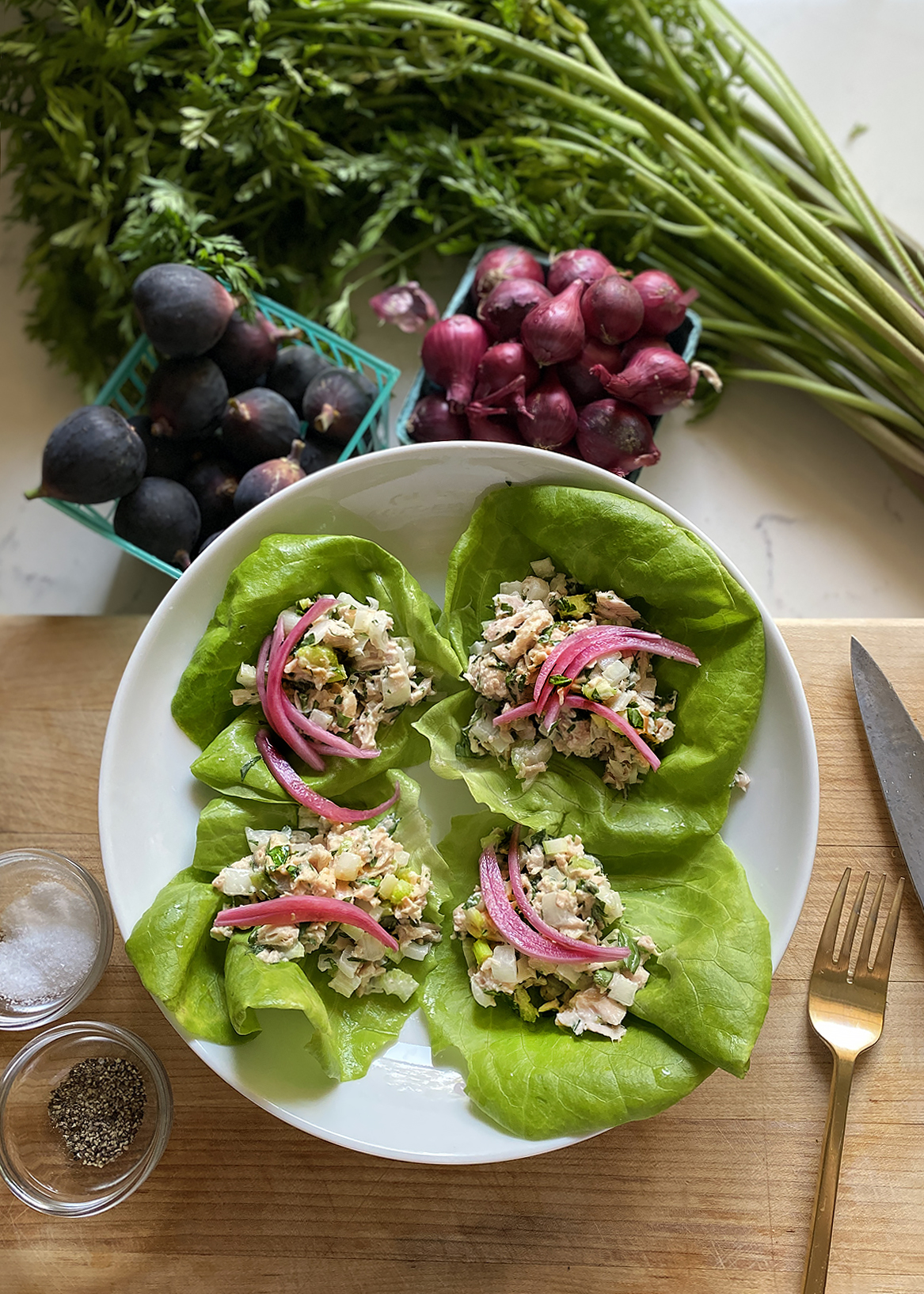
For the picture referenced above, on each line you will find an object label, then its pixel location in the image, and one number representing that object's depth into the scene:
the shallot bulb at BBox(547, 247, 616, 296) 0.63
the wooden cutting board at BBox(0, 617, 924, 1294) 0.59
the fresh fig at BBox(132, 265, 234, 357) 0.62
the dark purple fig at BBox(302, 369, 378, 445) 0.63
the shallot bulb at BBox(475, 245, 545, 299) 0.64
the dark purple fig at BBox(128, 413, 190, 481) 0.65
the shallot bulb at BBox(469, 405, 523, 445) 0.63
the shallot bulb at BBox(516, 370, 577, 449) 0.62
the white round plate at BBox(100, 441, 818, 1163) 0.56
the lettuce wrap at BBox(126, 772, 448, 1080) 0.56
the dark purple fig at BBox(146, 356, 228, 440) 0.63
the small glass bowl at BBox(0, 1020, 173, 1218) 0.59
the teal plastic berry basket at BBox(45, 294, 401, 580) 0.64
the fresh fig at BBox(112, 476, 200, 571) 0.63
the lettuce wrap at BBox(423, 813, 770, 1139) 0.55
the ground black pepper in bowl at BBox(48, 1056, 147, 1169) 0.60
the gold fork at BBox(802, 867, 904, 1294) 0.58
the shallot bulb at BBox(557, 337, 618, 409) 0.63
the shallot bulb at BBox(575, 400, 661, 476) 0.62
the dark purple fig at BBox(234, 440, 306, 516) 0.63
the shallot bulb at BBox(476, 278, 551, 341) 0.63
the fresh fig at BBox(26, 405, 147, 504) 0.61
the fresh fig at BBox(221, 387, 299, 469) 0.64
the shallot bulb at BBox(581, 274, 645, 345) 0.61
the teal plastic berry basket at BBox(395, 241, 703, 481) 0.65
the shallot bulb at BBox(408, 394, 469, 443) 0.64
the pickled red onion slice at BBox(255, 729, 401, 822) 0.59
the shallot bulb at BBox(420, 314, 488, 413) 0.63
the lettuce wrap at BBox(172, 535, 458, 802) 0.59
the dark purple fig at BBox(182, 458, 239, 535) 0.65
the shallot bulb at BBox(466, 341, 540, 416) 0.62
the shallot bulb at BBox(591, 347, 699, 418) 0.62
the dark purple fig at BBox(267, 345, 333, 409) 0.66
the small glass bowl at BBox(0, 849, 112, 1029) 0.61
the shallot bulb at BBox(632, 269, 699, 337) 0.63
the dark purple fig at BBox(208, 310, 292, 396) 0.64
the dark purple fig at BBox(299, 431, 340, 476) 0.65
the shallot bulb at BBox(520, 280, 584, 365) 0.61
